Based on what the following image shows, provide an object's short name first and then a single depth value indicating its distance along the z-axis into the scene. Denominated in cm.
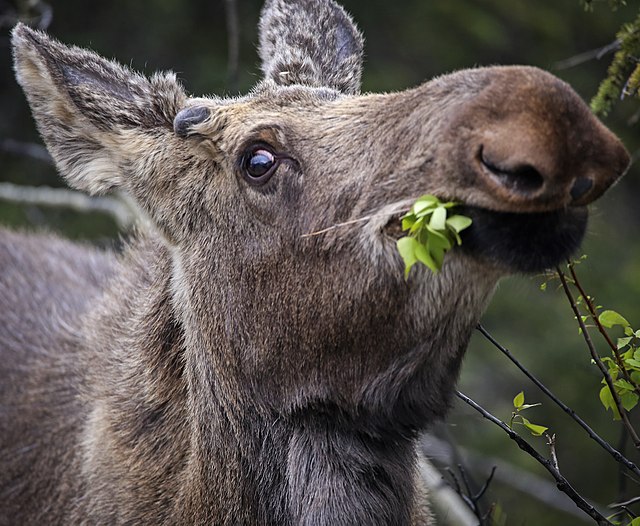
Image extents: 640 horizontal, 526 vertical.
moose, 655
